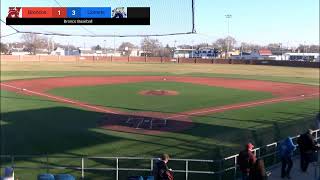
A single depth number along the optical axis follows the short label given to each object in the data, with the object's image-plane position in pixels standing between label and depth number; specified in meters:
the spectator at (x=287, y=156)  12.99
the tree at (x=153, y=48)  153.18
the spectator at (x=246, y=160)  10.64
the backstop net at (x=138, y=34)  14.23
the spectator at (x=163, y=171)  10.02
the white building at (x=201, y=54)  139.07
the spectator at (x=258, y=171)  10.22
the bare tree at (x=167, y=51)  158.75
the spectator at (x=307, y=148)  13.48
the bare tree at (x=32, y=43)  183.62
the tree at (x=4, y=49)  143.46
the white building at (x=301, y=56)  139.85
